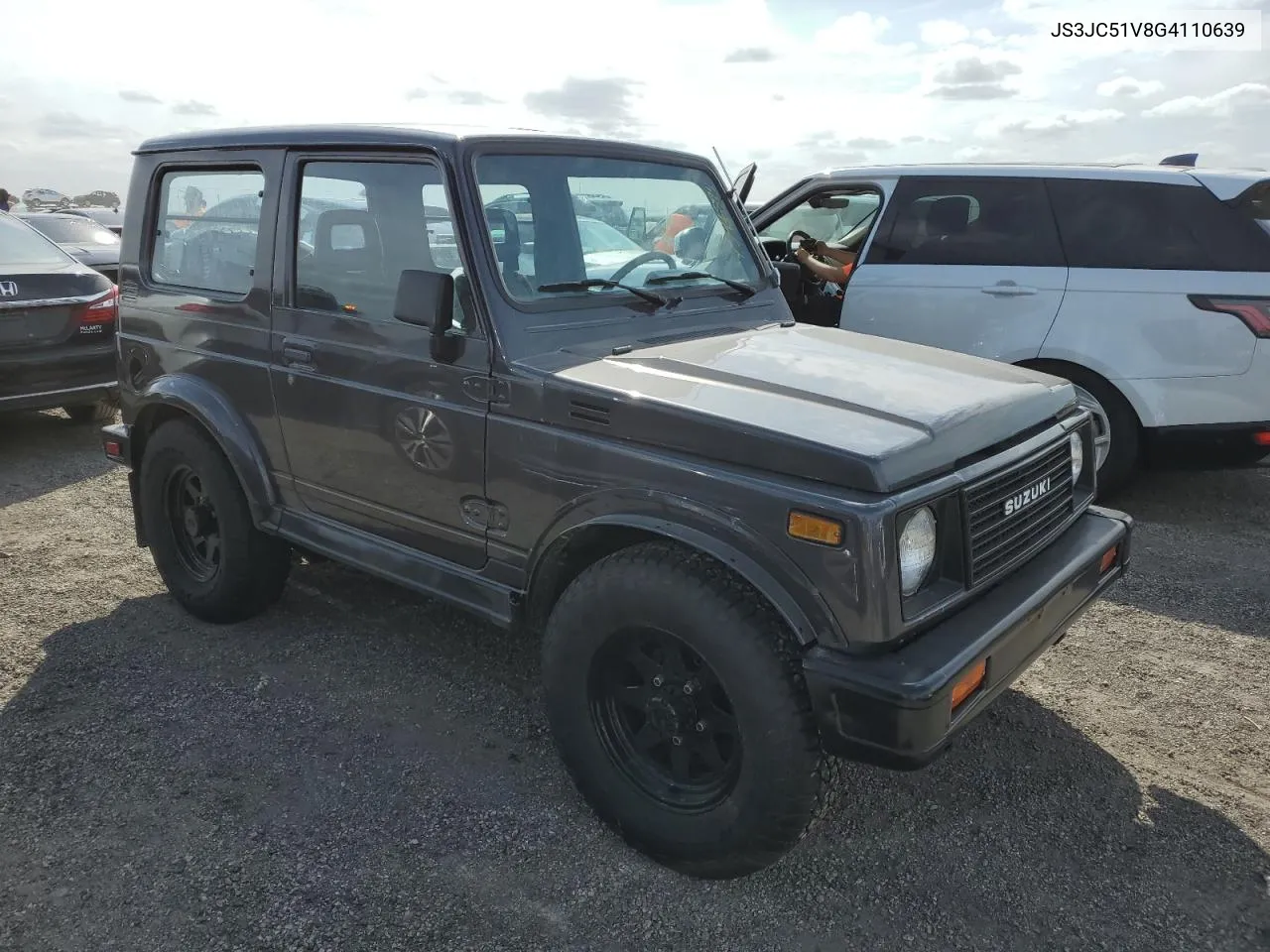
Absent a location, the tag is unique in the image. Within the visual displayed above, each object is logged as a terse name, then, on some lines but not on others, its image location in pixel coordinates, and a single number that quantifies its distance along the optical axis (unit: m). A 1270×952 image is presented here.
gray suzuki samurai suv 2.31
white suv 4.98
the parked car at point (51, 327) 6.27
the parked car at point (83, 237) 9.77
